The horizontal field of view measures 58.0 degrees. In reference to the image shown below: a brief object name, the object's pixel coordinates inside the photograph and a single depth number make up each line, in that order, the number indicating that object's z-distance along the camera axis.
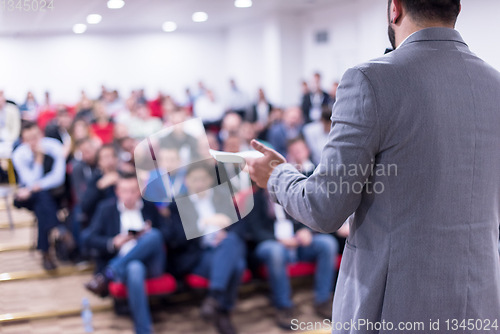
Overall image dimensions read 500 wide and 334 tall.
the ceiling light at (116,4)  7.26
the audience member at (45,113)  6.20
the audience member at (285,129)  4.46
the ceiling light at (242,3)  8.75
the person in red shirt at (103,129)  4.85
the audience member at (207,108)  8.50
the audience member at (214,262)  2.45
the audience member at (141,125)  4.68
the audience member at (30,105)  6.00
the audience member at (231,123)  3.86
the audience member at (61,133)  4.03
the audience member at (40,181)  3.26
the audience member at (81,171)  3.42
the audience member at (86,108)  6.33
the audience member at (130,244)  2.41
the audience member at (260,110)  7.85
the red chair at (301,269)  2.75
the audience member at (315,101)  7.41
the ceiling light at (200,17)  9.90
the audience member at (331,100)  7.02
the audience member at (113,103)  7.65
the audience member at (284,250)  2.59
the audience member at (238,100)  8.60
